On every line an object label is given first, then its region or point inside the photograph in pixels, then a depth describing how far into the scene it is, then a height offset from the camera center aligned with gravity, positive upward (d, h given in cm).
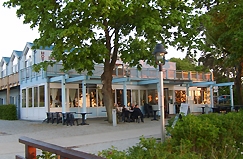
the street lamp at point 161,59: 808 +88
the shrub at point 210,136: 586 -87
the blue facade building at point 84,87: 2248 +47
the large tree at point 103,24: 1458 +351
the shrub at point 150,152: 416 -89
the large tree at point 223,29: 1315 +309
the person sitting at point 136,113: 1939 -129
